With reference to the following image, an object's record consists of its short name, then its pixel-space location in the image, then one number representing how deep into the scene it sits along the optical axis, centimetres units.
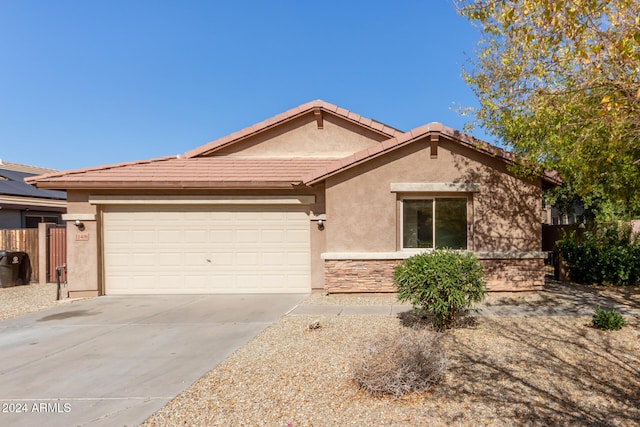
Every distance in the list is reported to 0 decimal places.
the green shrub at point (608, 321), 630
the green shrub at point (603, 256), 1041
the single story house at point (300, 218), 968
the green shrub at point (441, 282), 608
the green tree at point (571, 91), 539
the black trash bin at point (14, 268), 1236
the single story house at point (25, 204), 1688
